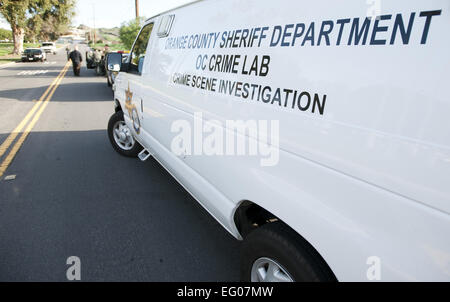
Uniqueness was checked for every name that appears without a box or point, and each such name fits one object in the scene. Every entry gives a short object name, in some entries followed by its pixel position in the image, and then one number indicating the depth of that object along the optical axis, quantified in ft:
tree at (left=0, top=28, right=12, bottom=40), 231.71
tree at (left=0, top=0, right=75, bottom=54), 105.91
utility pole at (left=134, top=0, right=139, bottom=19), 77.51
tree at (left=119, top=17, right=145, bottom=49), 68.49
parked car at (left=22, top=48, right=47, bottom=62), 96.12
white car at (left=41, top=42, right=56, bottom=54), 150.71
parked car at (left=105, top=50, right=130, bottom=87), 41.38
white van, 3.88
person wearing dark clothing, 58.03
